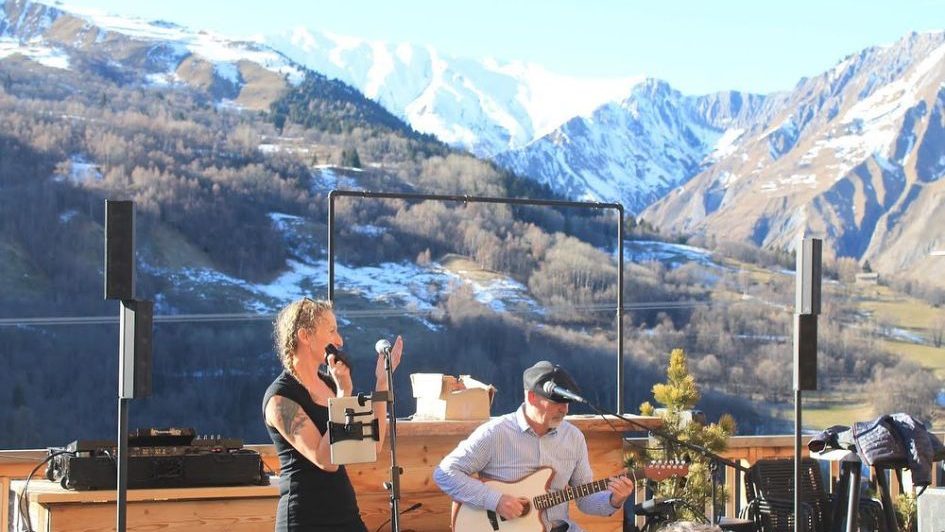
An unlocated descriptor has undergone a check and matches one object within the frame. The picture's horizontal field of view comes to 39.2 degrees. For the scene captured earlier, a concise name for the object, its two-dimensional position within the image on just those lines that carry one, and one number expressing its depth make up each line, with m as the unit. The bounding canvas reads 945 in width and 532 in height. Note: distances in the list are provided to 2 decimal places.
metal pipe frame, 5.64
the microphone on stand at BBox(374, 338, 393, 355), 3.92
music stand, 3.61
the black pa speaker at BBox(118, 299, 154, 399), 3.67
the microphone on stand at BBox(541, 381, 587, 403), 4.64
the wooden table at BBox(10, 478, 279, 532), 4.34
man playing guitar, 4.80
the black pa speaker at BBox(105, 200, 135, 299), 3.70
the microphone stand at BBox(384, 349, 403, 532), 3.89
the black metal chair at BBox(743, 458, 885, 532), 5.90
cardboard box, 5.47
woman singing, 3.68
